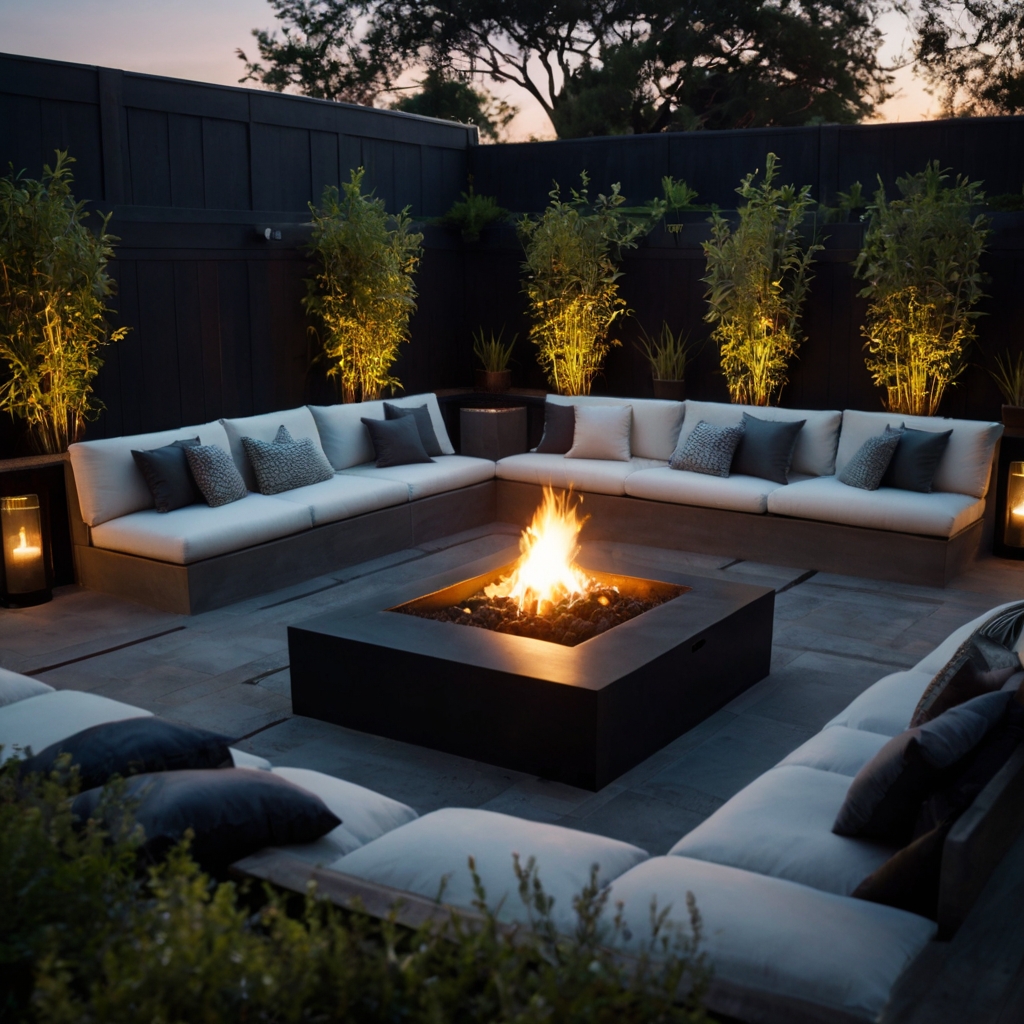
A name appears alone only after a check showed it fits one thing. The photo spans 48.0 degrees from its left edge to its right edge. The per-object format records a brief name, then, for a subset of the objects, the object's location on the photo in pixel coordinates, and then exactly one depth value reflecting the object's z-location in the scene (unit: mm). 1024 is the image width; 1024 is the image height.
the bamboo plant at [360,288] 8203
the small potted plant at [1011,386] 7172
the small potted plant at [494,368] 9516
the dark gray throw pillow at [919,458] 6719
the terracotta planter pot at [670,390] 8703
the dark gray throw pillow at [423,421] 7914
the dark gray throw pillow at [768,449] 7184
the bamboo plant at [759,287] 7910
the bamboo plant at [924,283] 7293
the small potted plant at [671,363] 8727
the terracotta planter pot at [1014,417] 7145
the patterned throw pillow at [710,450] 7297
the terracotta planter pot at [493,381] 9516
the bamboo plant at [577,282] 8633
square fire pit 3945
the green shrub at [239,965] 1441
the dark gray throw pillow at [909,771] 2512
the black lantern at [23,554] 5977
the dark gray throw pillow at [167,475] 6238
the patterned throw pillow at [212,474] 6359
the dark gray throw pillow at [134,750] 2651
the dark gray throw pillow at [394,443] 7664
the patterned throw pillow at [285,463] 6828
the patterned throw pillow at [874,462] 6789
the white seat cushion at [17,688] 3683
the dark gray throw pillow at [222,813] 2311
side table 8359
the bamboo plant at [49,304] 6184
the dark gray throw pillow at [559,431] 8062
